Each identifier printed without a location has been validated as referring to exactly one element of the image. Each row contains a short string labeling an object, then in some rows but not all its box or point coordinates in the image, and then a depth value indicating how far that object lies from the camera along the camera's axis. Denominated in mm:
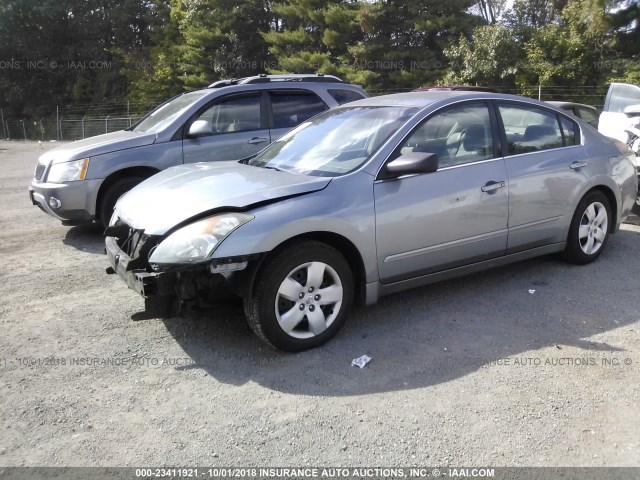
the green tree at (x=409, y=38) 25328
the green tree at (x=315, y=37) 27984
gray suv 6391
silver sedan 3566
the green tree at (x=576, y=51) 21766
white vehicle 7614
